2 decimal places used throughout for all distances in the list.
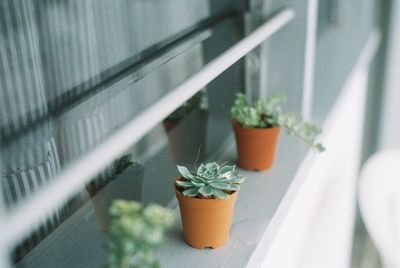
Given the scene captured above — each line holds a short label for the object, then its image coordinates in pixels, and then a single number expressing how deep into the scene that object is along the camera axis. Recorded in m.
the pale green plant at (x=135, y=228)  0.60
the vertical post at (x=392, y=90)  2.29
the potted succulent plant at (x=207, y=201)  0.91
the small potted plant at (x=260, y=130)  1.21
